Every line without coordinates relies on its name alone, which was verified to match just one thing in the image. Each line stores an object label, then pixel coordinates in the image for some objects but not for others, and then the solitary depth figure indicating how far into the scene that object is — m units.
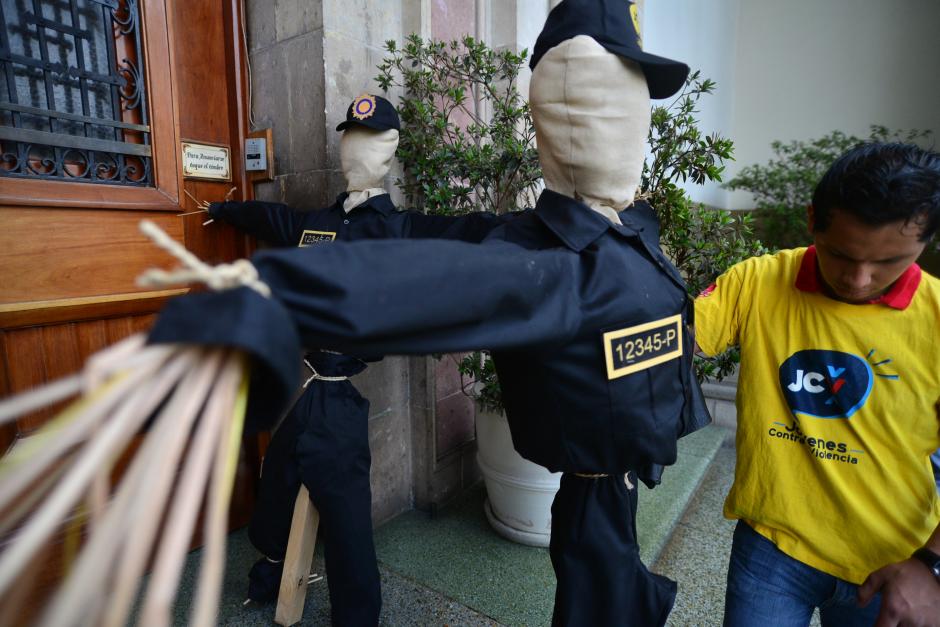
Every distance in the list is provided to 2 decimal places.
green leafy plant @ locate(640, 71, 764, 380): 2.19
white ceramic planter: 2.62
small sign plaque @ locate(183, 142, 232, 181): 2.32
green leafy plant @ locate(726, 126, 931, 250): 5.08
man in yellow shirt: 1.11
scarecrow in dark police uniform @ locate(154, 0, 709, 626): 0.84
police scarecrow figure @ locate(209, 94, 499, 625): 1.96
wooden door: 1.83
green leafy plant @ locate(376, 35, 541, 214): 2.51
